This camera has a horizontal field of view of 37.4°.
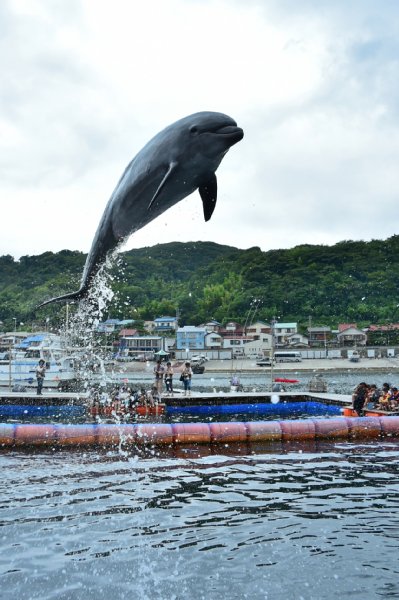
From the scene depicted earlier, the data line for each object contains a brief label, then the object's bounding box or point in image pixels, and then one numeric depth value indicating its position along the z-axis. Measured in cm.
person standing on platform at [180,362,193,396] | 2581
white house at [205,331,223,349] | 9388
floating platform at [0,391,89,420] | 2452
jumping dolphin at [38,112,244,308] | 530
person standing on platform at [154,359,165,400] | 2509
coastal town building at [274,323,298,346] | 9469
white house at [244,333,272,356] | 9275
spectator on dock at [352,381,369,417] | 1941
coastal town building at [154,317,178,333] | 10456
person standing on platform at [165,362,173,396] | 2652
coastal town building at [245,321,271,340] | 9894
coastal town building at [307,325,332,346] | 9162
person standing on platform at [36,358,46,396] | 2674
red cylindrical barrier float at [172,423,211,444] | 1585
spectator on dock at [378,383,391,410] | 1948
